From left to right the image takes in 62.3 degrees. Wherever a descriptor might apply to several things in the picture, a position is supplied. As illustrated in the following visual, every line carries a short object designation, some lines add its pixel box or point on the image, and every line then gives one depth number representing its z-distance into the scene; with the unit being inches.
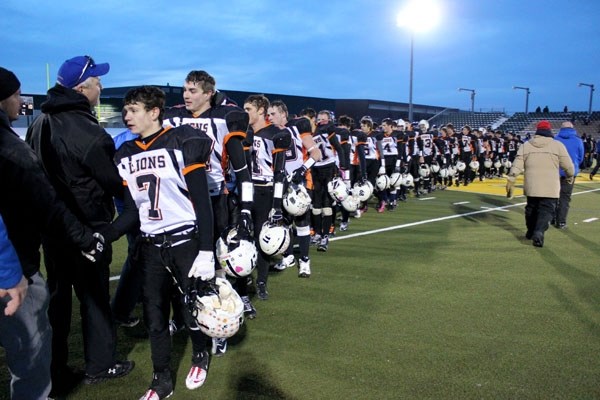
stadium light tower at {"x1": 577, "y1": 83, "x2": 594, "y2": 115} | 1884.8
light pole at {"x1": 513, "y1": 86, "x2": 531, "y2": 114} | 2131.2
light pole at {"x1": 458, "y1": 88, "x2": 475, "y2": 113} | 2102.1
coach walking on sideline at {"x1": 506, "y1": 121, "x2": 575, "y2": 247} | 324.2
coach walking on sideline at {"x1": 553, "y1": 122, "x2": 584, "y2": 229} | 388.2
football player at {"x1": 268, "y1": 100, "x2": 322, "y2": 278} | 249.0
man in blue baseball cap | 135.9
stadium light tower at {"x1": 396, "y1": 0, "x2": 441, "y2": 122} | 1015.0
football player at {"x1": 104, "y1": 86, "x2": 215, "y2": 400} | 122.6
